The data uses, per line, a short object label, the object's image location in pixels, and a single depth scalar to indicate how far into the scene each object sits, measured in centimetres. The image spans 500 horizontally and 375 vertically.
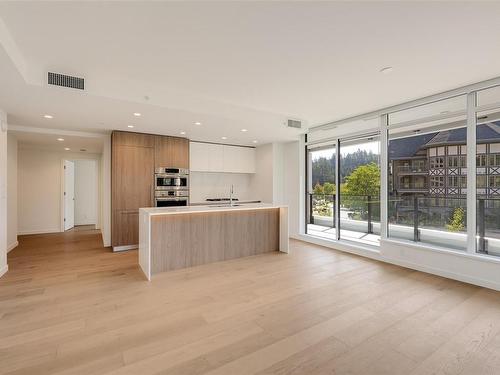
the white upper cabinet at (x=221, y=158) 635
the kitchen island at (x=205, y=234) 381
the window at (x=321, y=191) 572
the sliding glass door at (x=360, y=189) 486
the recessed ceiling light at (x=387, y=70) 291
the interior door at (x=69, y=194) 750
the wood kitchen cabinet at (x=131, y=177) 507
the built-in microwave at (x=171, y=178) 553
